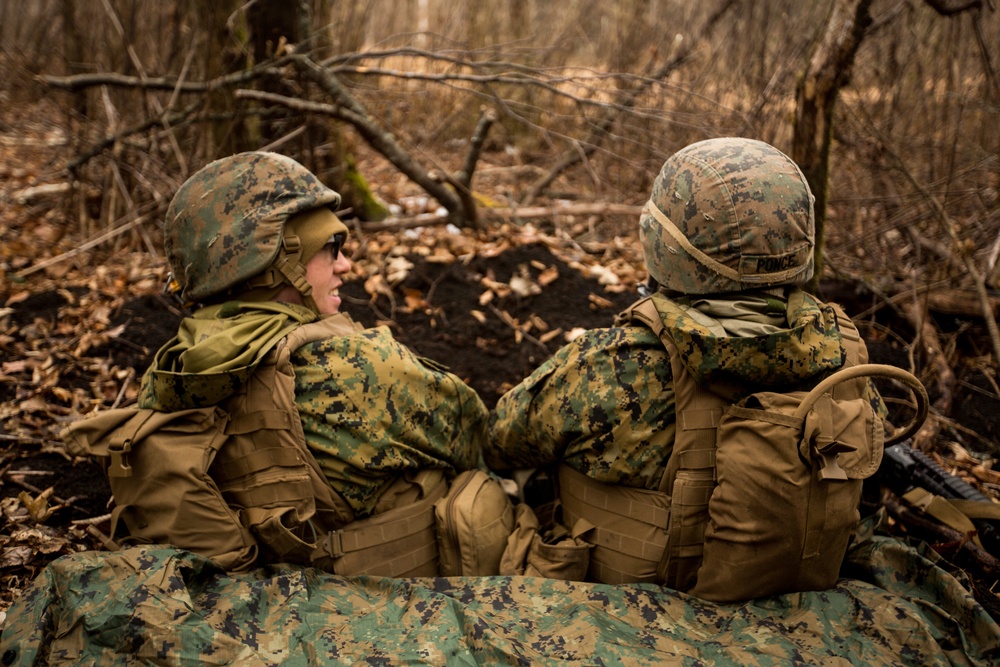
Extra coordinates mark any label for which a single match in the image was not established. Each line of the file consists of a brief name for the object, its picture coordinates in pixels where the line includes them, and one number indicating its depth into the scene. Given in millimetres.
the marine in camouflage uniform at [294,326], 2518
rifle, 2952
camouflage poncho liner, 2047
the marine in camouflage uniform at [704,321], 2266
